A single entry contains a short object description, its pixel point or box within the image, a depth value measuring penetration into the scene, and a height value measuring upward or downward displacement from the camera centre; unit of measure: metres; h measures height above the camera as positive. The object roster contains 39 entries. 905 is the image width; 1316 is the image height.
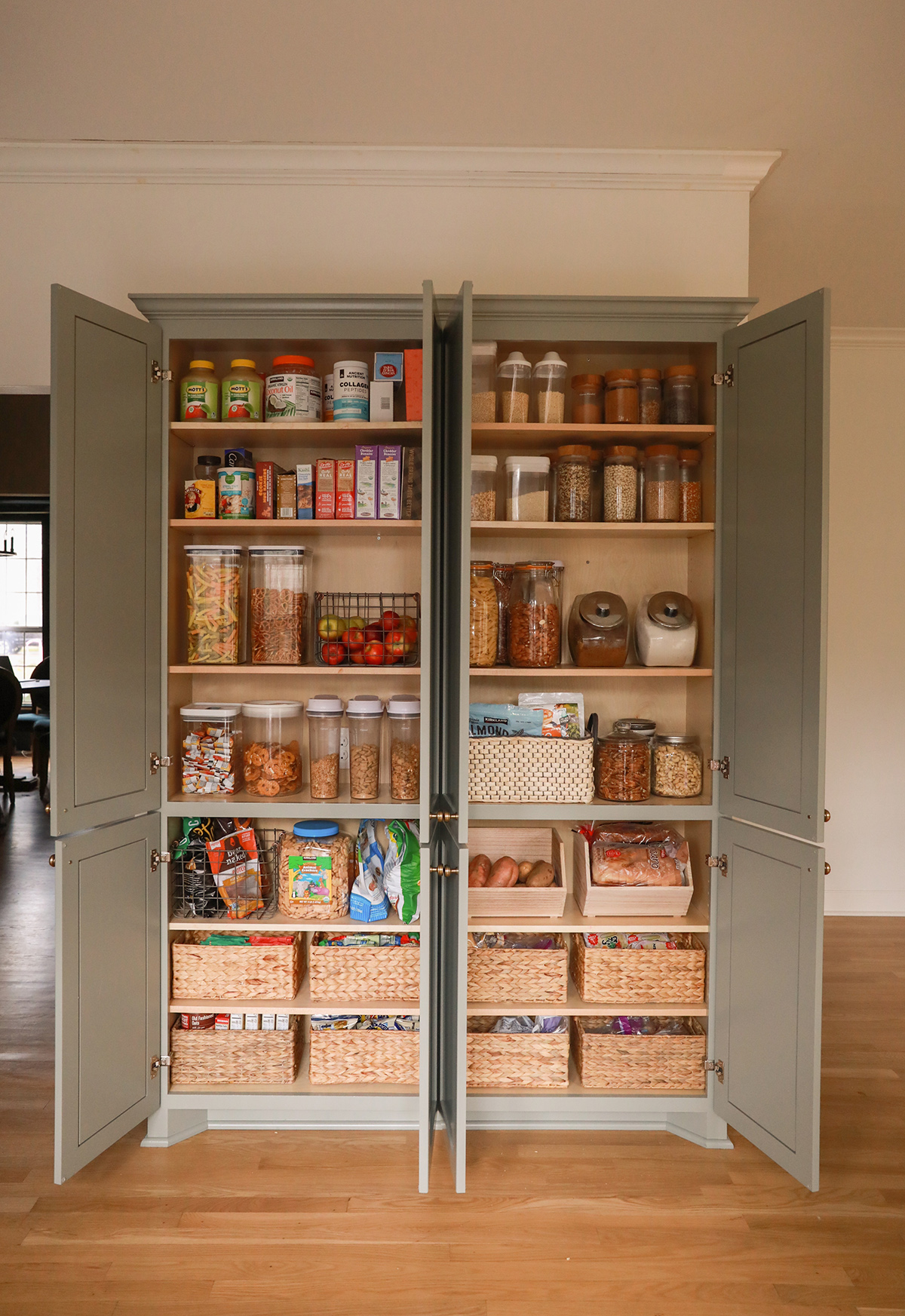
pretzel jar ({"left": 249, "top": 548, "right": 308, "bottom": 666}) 2.34 +0.10
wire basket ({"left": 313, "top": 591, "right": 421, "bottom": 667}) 2.37 +0.10
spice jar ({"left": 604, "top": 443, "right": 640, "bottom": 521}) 2.35 +0.46
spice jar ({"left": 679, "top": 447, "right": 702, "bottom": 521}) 2.38 +0.44
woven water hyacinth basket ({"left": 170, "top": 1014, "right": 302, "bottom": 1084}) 2.35 -1.17
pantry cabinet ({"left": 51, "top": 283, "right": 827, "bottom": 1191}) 2.04 -0.08
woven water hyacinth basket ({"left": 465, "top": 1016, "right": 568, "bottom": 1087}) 2.38 -1.18
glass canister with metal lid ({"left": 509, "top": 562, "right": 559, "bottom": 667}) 2.35 +0.08
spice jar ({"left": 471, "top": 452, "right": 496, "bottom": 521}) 2.33 +0.44
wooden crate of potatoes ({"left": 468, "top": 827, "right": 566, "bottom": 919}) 2.39 -0.67
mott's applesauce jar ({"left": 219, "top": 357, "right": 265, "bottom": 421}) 2.33 +0.70
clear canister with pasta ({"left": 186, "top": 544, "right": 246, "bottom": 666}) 2.34 +0.11
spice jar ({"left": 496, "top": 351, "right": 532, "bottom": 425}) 2.31 +0.72
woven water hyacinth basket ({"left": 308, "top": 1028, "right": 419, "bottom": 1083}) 2.36 -1.17
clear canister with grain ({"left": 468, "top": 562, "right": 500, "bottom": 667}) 2.33 +0.08
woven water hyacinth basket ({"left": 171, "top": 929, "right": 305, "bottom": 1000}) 2.35 -0.93
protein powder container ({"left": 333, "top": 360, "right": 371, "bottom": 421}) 2.29 +0.69
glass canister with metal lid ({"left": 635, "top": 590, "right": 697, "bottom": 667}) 2.35 +0.04
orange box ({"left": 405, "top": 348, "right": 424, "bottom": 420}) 2.25 +0.71
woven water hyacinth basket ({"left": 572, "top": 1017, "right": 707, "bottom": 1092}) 2.36 -1.18
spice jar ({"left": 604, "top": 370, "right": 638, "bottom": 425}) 2.33 +0.70
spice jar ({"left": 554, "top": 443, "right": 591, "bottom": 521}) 2.34 +0.46
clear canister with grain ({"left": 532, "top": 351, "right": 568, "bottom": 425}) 2.32 +0.71
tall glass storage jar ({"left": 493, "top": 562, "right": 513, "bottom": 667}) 2.39 +0.12
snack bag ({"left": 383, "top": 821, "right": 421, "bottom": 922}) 2.36 -0.65
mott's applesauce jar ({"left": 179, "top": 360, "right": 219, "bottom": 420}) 2.32 +0.69
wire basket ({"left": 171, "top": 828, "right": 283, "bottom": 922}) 2.39 -0.70
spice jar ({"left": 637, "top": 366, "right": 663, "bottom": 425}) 2.35 +0.71
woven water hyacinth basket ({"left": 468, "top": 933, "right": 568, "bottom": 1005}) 2.39 -0.94
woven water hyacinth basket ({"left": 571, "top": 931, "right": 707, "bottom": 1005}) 2.37 -0.93
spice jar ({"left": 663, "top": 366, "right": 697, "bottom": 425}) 2.35 +0.71
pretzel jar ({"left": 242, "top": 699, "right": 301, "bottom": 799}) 2.39 -0.31
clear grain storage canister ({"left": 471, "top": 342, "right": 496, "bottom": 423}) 2.31 +0.74
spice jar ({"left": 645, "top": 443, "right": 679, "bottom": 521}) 2.35 +0.46
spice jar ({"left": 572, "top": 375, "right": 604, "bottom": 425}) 2.35 +0.70
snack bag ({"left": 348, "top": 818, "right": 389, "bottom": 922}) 2.36 -0.70
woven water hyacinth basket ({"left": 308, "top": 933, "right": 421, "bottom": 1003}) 2.36 -0.93
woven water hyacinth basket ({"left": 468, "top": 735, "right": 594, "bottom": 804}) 2.36 -0.37
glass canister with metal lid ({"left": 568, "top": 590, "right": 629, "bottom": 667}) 2.35 +0.04
